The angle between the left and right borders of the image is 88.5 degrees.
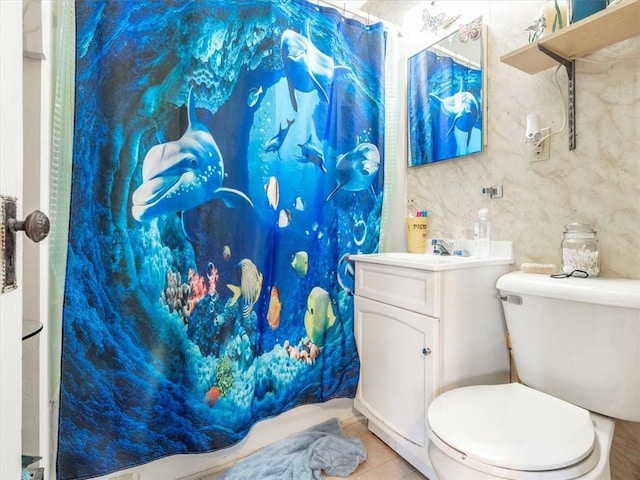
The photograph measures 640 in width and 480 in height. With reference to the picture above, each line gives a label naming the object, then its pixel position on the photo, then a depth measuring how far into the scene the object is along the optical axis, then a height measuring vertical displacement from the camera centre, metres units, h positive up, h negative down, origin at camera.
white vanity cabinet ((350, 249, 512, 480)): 1.13 -0.36
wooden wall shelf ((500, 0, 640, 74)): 0.88 +0.61
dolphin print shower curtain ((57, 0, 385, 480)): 1.02 +0.07
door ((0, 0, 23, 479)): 0.43 +0.07
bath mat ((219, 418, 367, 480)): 1.22 -0.86
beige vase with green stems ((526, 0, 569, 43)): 1.03 +0.71
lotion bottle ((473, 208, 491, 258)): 1.36 +0.02
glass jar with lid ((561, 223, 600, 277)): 1.03 -0.03
